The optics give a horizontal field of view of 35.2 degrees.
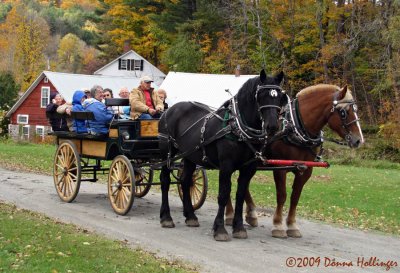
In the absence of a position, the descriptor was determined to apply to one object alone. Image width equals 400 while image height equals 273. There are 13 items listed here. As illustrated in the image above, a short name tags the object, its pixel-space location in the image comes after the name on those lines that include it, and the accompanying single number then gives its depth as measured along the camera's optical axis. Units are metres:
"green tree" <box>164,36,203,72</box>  54.41
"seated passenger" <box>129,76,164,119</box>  12.03
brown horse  9.73
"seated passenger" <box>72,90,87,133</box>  13.39
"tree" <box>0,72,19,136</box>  57.81
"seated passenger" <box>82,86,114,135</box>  12.64
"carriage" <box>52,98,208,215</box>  11.84
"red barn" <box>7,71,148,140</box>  51.88
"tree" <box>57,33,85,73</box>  107.41
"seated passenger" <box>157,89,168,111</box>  13.09
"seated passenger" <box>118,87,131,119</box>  12.77
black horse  9.12
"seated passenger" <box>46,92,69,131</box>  14.20
